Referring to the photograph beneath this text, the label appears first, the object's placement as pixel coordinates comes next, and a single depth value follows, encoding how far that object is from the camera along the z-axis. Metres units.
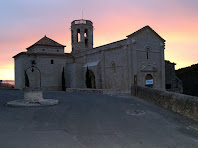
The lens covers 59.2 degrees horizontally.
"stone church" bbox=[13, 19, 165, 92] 23.41
